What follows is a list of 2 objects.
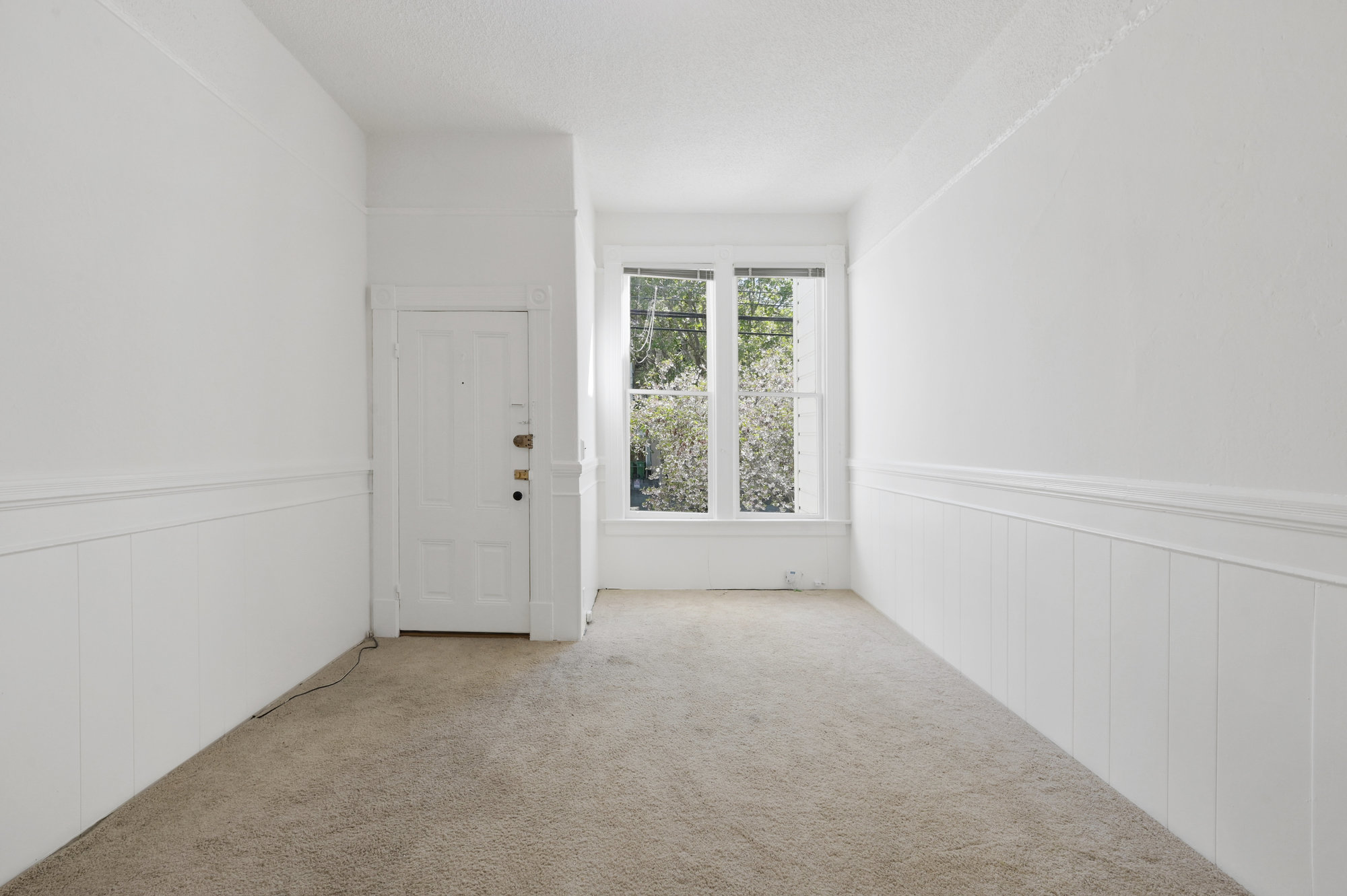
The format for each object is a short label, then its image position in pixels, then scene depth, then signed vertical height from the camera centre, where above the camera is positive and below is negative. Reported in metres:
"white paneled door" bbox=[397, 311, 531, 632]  3.97 -0.15
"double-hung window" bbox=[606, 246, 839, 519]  5.26 +0.30
